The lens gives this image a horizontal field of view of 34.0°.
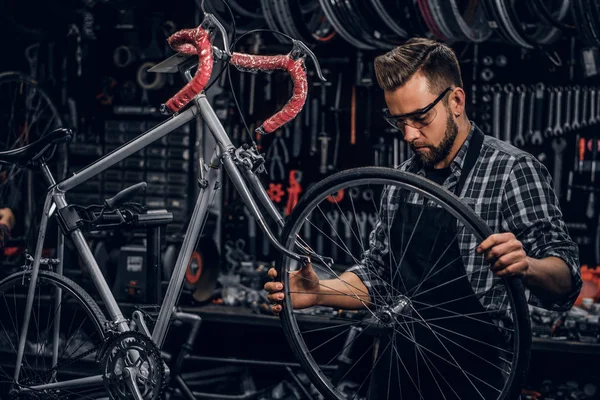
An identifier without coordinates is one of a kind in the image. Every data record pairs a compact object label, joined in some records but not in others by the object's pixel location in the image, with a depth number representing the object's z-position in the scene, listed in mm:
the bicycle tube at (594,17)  4707
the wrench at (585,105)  5512
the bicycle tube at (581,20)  4699
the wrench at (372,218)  5800
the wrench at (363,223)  5809
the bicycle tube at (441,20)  5062
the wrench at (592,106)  5496
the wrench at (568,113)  5547
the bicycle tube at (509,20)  4875
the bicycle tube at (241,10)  5591
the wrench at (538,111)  5594
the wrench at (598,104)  5477
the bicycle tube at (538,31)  4914
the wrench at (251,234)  6090
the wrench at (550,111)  5586
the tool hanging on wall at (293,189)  6016
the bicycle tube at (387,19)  5254
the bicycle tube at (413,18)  5151
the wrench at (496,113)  5535
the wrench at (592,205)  5520
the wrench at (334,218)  5941
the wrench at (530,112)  5602
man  2924
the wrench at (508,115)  5547
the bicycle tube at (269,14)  5426
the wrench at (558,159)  5555
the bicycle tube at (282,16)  5410
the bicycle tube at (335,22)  5281
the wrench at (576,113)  5531
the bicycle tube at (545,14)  4883
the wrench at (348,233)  5887
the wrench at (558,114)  5574
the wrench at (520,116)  5574
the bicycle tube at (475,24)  5060
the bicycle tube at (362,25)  5316
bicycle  2871
